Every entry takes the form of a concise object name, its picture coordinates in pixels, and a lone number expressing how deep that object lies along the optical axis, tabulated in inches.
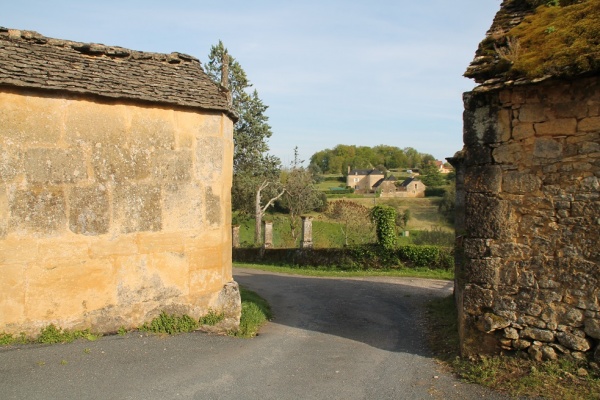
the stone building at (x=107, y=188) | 279.6
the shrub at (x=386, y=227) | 808.9
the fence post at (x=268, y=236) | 1019.7
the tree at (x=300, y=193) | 1417.3
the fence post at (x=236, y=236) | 1090.8
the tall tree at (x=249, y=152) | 1445.6
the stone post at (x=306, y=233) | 916.3
